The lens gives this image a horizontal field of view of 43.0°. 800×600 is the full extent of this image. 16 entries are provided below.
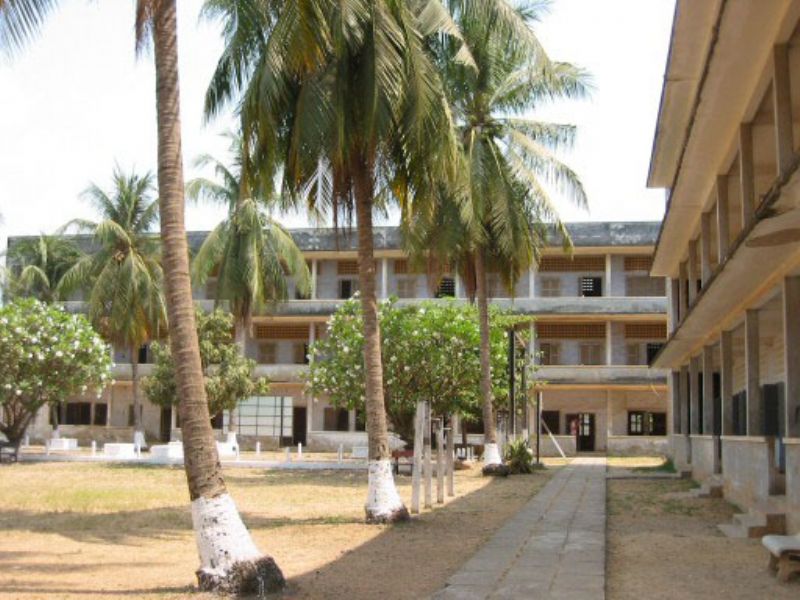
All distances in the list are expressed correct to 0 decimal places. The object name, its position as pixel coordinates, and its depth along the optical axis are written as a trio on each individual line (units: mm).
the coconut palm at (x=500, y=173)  24031
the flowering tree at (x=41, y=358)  33250
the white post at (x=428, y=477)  17016
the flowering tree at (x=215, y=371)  38250
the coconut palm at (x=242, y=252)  36594
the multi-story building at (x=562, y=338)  44844
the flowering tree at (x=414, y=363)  30562
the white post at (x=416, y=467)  15672
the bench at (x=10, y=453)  34438
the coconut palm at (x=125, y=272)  37812
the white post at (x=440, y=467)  18047
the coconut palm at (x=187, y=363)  9094
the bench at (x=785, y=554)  9297
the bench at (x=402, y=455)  26650
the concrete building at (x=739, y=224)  10758
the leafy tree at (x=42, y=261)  46031
